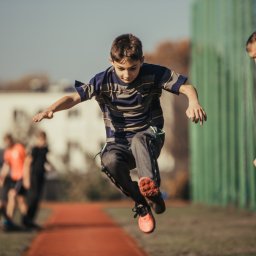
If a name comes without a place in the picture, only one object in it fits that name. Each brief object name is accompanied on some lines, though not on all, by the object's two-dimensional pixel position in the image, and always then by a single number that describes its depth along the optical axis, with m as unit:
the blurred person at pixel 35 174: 19.14
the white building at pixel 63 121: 76.25
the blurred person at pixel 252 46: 8.45
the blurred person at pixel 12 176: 19.39
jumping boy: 8.36
